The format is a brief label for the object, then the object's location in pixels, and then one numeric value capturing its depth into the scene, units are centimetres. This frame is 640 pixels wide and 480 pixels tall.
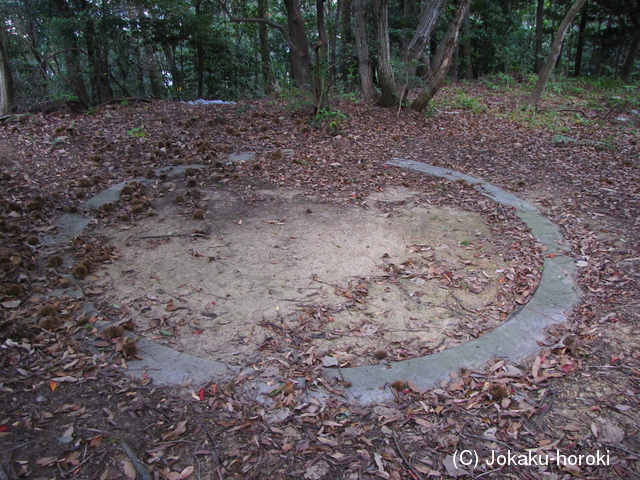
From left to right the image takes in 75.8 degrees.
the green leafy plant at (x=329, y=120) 641
